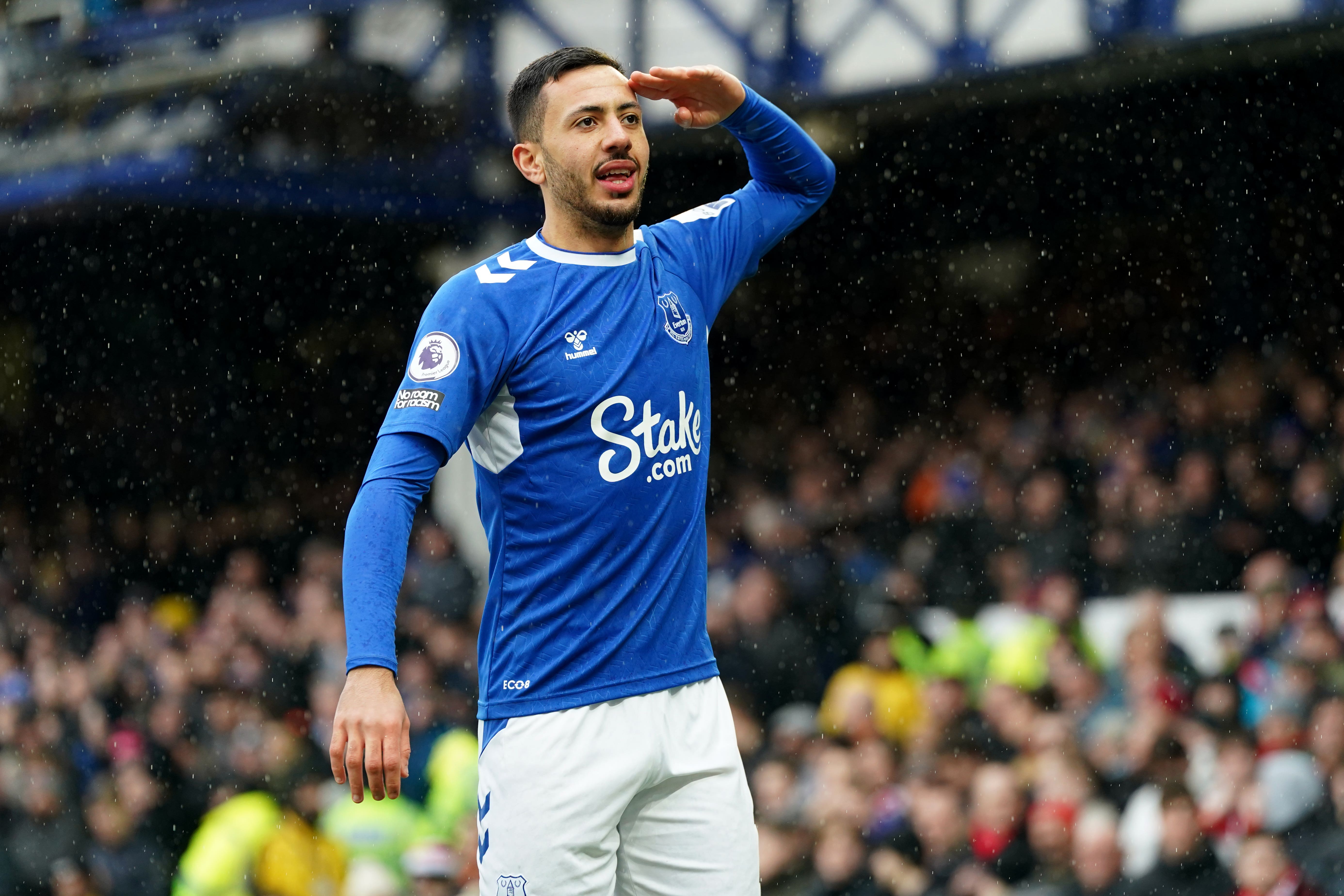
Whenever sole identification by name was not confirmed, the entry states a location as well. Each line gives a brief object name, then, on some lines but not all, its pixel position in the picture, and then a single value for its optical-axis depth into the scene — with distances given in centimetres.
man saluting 543
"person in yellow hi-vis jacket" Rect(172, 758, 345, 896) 1442
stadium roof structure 1734
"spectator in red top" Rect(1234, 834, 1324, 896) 1092
